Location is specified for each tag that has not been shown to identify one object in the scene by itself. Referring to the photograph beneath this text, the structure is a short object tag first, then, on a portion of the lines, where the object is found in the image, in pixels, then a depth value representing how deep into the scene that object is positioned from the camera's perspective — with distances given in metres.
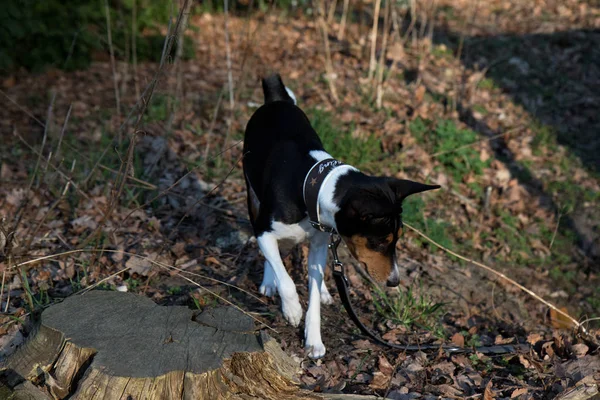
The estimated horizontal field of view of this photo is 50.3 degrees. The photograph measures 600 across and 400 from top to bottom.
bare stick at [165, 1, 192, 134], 6.80
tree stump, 3.05
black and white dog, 3.91
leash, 4.11
